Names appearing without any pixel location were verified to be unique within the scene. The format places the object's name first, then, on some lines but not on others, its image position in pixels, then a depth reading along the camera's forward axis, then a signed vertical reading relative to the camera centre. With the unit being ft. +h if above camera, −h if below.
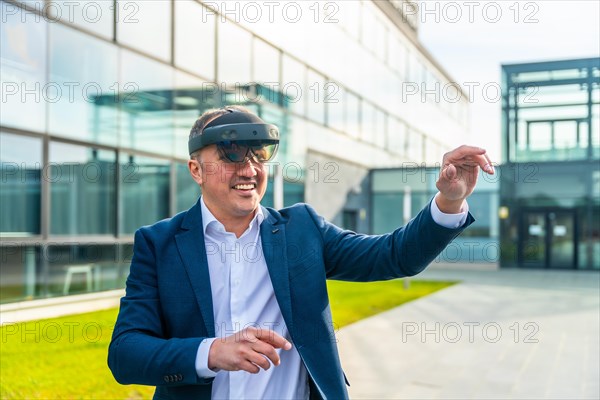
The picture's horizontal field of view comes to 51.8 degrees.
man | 6.61 -0.70
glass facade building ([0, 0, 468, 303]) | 34.09 +6.35
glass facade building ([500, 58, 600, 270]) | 74.18 +4.40
